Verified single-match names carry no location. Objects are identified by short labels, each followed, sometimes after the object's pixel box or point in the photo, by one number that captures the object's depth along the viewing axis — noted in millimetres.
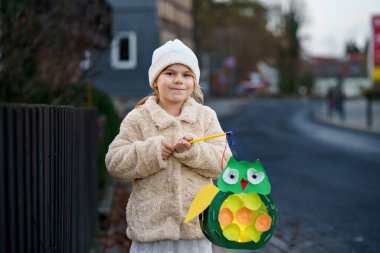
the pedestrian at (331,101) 31939
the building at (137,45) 19781
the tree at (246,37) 63406
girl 2900
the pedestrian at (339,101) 29288
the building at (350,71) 90862
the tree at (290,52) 69688
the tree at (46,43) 6453
